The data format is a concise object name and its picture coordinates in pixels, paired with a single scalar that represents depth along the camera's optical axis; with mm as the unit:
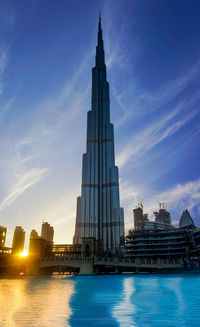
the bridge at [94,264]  80750
